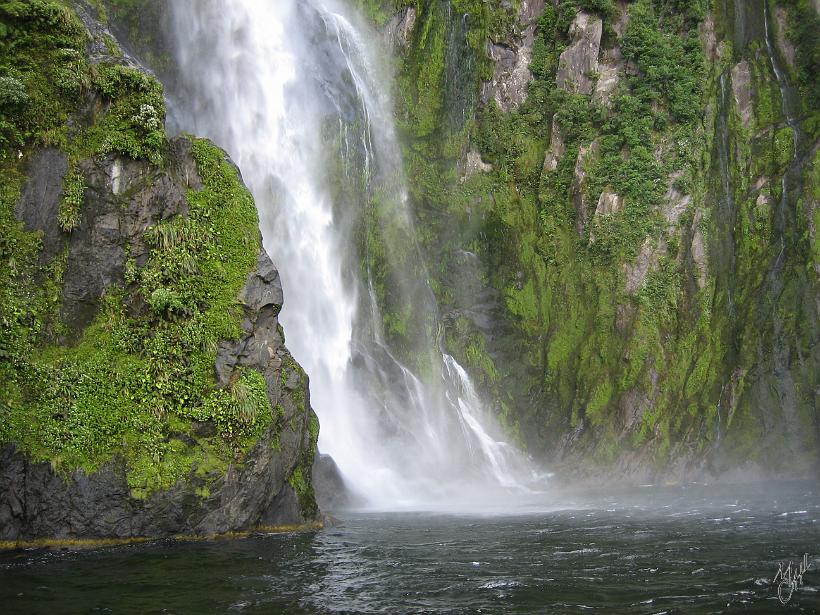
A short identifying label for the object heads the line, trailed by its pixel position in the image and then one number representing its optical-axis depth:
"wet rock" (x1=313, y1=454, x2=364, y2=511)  18.59
